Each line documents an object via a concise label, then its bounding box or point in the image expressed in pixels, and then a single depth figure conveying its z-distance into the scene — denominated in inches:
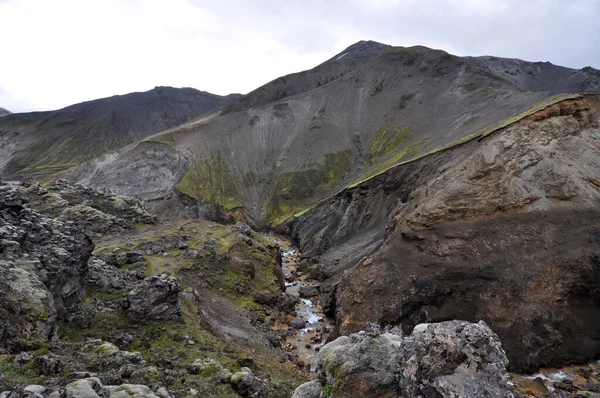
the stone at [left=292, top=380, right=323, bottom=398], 571.2
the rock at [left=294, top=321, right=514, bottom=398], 427.8
